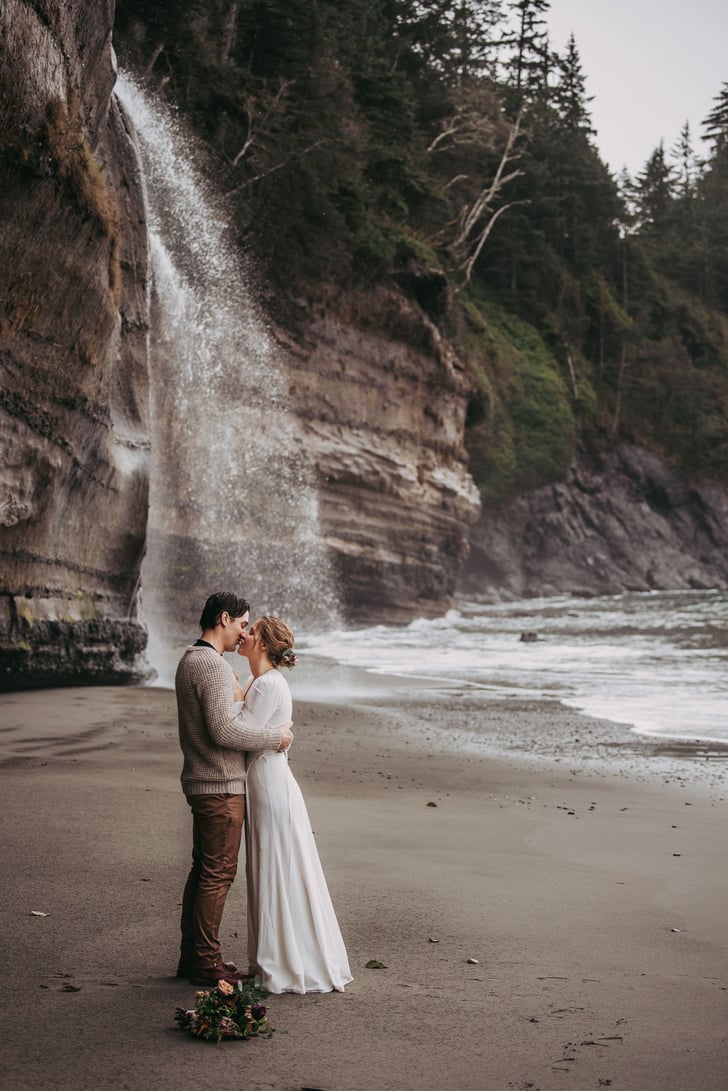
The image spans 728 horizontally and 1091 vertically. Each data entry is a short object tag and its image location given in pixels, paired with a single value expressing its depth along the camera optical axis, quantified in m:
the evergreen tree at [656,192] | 84.75
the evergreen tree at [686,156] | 99.06
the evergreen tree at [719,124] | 92.88
